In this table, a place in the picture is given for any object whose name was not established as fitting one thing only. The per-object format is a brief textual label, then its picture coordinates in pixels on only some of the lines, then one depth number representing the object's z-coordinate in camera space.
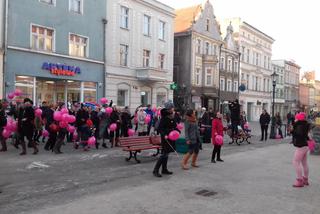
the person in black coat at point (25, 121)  11.23
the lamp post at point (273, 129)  22.03
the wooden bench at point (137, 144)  10.48
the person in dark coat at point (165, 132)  8.73
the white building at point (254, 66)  50.53
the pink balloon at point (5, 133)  11.77
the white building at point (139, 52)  27.25
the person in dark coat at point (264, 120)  19.73
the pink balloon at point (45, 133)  14.08
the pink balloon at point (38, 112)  12.95
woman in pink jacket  11.10
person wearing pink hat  8.19
